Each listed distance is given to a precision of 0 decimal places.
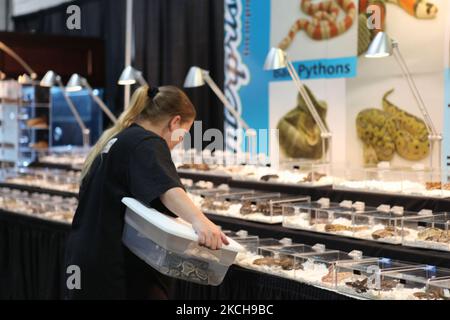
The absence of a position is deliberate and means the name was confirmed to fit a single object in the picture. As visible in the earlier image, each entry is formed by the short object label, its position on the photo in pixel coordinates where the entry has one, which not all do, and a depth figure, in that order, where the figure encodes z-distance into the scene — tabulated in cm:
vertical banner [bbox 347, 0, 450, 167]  517
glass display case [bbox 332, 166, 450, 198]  360
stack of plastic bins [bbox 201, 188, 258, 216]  416
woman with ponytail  234
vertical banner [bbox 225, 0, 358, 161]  597
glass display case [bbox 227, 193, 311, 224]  385
